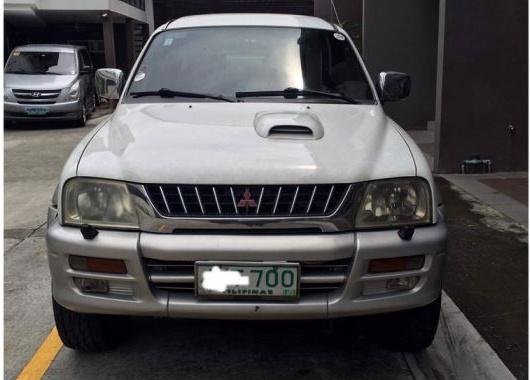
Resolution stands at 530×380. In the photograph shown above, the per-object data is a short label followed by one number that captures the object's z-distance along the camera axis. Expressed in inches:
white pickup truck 102.2
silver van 503.5
